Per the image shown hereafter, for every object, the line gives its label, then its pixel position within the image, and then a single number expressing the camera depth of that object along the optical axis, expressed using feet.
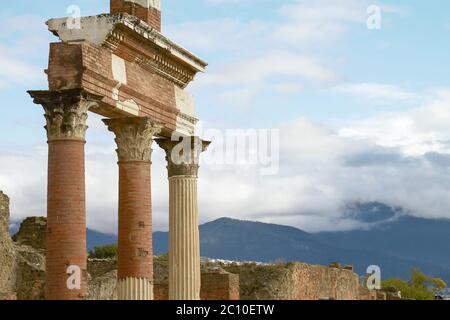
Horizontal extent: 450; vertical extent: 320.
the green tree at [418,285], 261.93
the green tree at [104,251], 211.61
